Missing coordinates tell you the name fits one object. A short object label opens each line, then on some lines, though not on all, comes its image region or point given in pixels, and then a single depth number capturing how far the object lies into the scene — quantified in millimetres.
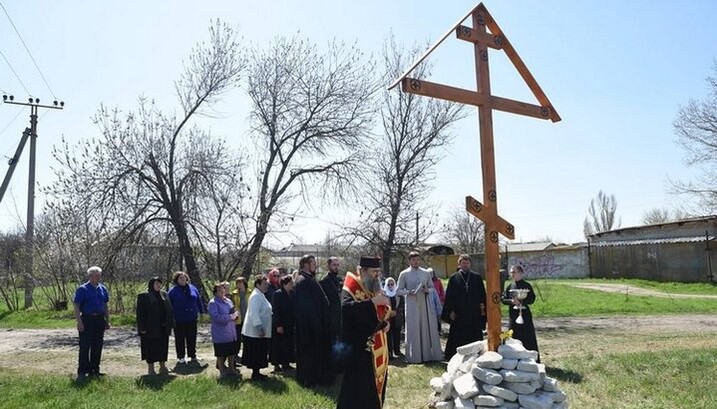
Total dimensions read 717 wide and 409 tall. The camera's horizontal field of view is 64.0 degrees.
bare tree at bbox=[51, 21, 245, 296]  16234
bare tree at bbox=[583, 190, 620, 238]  66125
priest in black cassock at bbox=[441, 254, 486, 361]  9508
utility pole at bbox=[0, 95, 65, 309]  21672
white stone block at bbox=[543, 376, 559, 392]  5383
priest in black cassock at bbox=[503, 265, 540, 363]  8781
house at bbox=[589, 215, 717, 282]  27969
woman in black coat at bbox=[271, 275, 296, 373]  8773
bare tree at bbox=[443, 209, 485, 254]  37281
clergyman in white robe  9844
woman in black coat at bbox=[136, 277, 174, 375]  9156
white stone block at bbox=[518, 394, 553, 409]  5071
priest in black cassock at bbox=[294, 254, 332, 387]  8016
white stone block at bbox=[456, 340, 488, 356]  5754
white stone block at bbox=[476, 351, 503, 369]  5258
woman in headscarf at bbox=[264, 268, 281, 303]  10048
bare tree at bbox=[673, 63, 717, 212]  25500
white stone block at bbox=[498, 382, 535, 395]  5176
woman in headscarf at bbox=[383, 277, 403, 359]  10367
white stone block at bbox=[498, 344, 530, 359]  5375
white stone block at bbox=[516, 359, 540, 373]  5258
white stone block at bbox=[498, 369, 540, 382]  5160
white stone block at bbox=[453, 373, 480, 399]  5211
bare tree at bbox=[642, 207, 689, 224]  59238
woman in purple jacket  8828
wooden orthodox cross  5355
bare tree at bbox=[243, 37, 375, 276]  18375
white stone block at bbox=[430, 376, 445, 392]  6188
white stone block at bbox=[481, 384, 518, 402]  5078
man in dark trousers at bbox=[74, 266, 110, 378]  8852
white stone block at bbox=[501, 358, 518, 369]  5270
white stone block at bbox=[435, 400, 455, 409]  5673
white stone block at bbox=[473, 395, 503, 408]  5062
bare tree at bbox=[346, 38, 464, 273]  16562
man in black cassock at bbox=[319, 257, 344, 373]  8250
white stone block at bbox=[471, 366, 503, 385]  5148
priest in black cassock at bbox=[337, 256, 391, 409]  4910
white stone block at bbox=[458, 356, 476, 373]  5633
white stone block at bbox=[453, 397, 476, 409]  5223
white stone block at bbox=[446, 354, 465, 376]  5941
